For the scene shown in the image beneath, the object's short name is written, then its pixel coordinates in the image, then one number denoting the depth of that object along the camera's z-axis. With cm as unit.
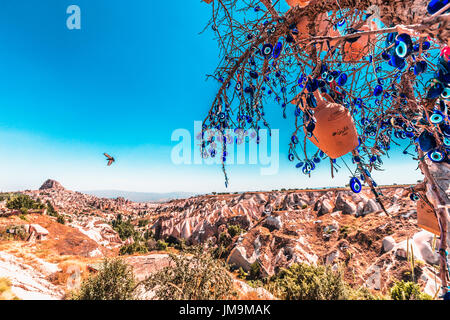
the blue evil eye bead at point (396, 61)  77
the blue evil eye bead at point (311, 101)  120
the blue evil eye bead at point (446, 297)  108
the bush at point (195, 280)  180
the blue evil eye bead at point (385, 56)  125
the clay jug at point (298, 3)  129
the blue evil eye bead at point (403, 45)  73
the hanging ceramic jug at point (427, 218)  164
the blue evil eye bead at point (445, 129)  117
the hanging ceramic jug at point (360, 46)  173
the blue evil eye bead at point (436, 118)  94
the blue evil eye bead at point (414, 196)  190
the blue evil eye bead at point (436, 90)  84
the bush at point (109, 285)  212
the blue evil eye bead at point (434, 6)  77
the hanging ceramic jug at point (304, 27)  144
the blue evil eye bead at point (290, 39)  130
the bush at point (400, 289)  300
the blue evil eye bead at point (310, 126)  127
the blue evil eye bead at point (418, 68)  101
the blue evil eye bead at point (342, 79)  146
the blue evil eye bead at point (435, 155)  111
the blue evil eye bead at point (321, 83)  125
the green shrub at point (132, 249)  1907
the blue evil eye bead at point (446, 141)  116
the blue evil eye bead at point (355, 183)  151
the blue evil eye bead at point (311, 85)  118
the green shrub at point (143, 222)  4113
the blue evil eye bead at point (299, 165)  182
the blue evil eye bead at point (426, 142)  105
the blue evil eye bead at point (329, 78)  126
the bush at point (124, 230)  3183
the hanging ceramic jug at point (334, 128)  138
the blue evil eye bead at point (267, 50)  128
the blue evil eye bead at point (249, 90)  173
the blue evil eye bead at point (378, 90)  157
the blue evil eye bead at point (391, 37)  81
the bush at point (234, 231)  2484
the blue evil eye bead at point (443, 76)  82
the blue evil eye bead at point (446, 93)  85
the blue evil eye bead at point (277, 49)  126
